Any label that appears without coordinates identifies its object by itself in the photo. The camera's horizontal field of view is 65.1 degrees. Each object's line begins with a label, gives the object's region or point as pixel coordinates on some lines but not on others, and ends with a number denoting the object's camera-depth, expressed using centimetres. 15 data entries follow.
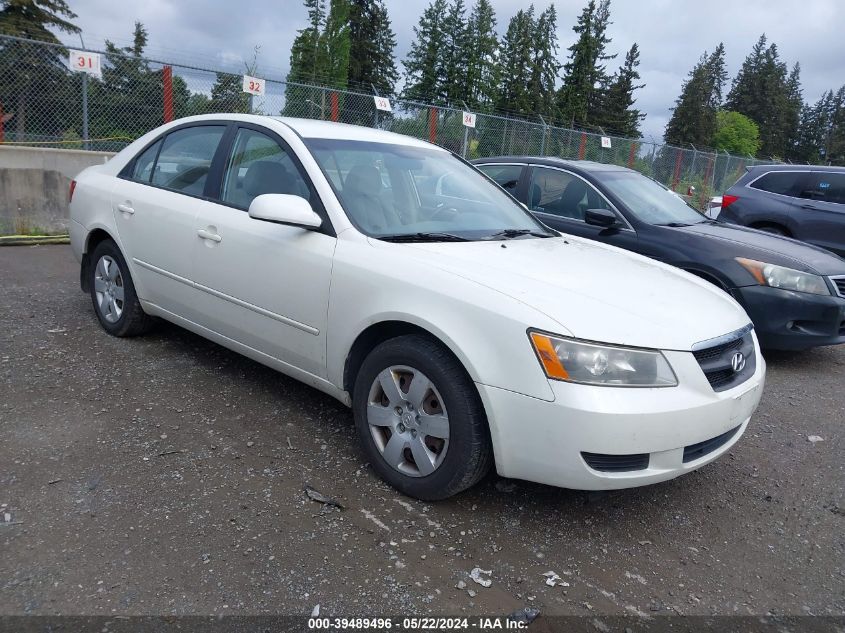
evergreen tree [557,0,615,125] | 6412
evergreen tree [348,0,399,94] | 5294
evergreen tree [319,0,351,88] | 4725
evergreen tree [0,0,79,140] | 921
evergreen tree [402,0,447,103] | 6128
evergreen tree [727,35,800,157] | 8438
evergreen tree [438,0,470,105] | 6100
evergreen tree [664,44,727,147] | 7206
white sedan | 252
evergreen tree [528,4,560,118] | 6600
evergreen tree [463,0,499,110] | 6100
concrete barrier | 812
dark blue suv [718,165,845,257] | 843
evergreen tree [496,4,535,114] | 6569
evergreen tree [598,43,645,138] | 6704
